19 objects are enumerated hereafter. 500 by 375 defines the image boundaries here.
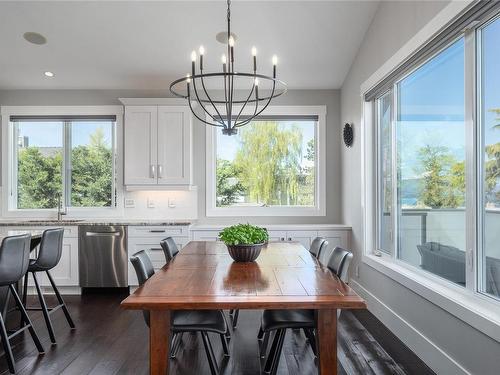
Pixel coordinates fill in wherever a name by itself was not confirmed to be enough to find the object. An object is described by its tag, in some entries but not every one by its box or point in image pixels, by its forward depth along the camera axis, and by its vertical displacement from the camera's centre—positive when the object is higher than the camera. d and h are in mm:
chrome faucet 4838 -296
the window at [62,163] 5051 +357
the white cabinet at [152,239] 4414 -618
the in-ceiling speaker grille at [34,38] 3971 +1672
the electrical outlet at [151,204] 4957 -214
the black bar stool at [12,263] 2469 -527
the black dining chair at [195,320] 2111 -795
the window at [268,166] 5113 +315
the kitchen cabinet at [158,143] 4660 +582
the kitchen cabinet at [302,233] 4539 -564
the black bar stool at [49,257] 3037 -594
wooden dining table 1649 -514
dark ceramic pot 2449 -434
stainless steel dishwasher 4402 -808
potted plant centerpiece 2441 -362
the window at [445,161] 2117 +200
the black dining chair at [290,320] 2188 -810
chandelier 4832 +1344
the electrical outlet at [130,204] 4965 -214
